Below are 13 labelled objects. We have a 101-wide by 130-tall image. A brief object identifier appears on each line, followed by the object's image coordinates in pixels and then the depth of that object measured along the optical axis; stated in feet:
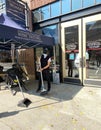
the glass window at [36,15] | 16.89
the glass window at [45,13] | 16.10
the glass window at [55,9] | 15.19
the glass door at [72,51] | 14.06
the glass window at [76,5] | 13.67
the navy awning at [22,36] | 9.33
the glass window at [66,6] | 14.37
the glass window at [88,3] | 12.97
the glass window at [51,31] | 15.61
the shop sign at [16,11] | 13.30
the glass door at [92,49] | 13.06
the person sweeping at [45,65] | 11.96
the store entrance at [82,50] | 13.20
